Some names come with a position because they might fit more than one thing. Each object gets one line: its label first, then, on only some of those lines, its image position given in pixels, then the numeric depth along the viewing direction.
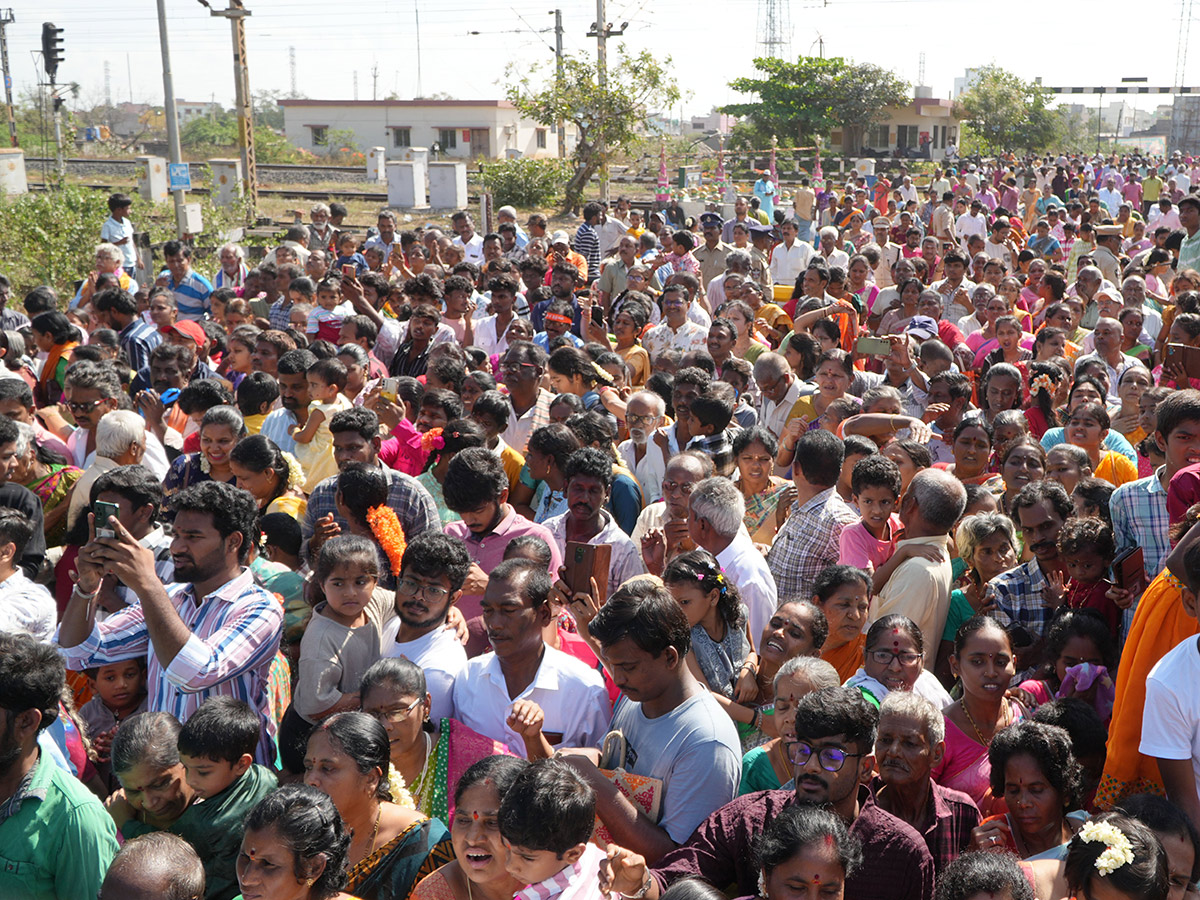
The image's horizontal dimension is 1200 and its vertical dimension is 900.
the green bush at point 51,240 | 15.30
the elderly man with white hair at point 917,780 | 3.26
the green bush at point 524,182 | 27.12
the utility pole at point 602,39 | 26.30
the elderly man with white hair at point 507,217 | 14.07
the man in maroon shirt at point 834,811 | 2.98
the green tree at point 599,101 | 26.59
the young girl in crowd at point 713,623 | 3.84
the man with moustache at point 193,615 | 3.59
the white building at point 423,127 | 53.34
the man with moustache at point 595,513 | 4.73
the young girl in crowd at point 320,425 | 5.85
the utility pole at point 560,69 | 26.77
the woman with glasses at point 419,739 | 3.46
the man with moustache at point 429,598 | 3.92
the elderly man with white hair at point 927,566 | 4.38
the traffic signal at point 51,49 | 22.23
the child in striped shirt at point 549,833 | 2.74
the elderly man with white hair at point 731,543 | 4.45
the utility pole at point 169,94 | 18.74
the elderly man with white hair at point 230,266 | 11.68
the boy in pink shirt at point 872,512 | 4.77
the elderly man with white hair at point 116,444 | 5.43
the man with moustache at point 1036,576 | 4.42
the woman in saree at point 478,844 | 2.90
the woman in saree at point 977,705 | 3.63
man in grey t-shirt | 3.13
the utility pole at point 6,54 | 41.16
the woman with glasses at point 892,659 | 3.72
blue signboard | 16.55
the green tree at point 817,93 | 54.81
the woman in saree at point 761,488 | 5.55
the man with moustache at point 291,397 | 6.18
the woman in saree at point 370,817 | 3.11
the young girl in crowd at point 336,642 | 3.83
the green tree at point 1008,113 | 64.25
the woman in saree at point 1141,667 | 3.28
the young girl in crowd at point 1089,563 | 4.29
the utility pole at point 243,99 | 21.25
